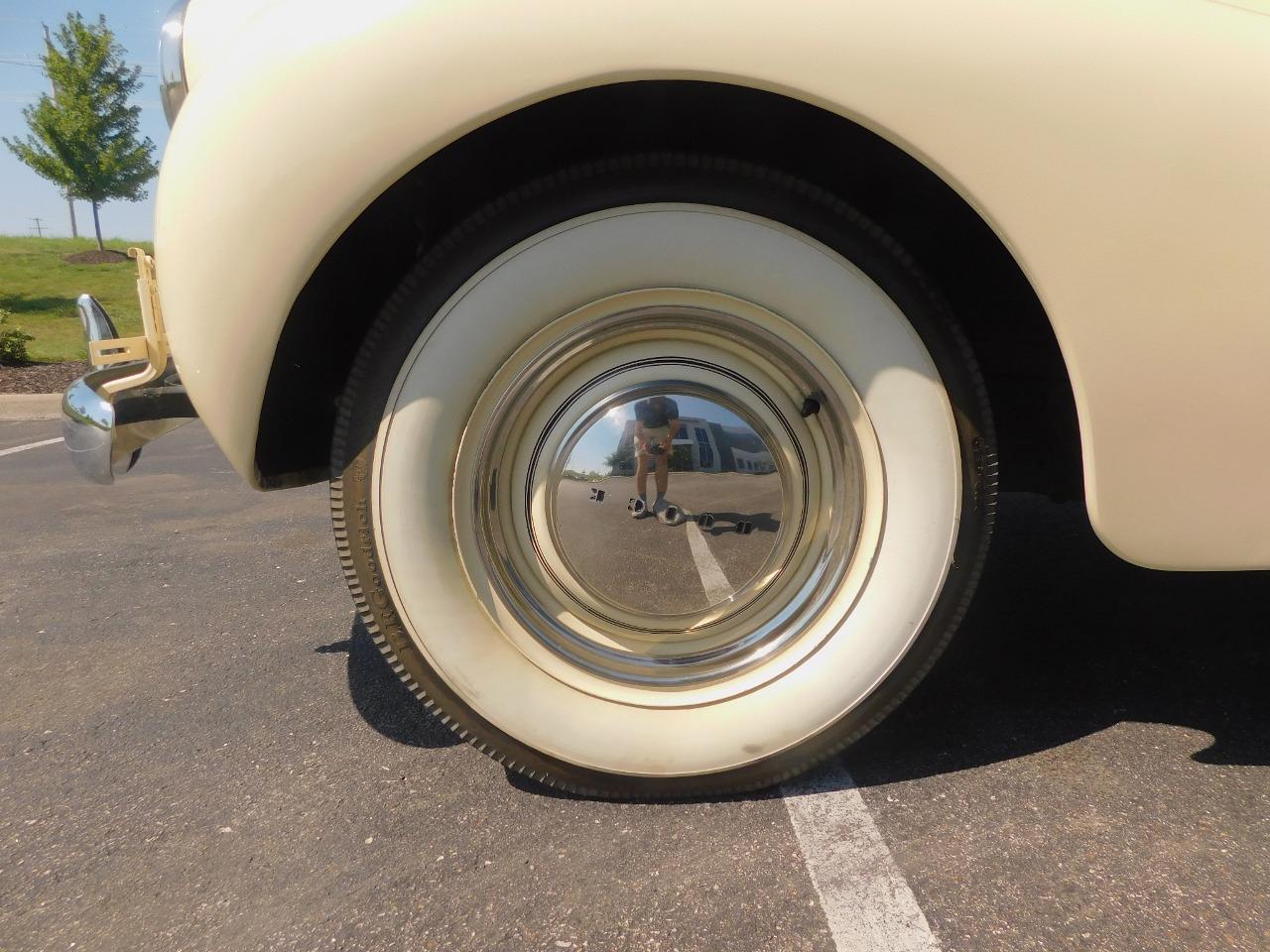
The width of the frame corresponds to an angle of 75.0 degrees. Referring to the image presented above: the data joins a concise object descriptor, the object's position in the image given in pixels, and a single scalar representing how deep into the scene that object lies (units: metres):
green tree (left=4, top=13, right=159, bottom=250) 17.83
